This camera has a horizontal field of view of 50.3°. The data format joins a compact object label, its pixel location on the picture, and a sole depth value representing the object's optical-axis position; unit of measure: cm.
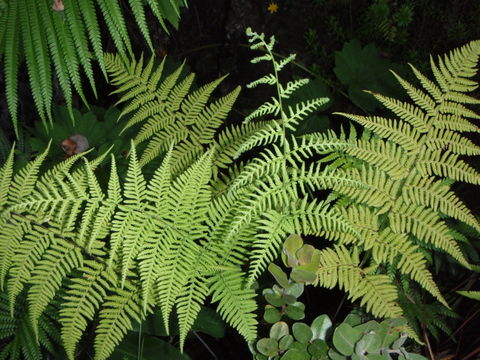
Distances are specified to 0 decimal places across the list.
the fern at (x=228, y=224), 57
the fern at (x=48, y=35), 59
